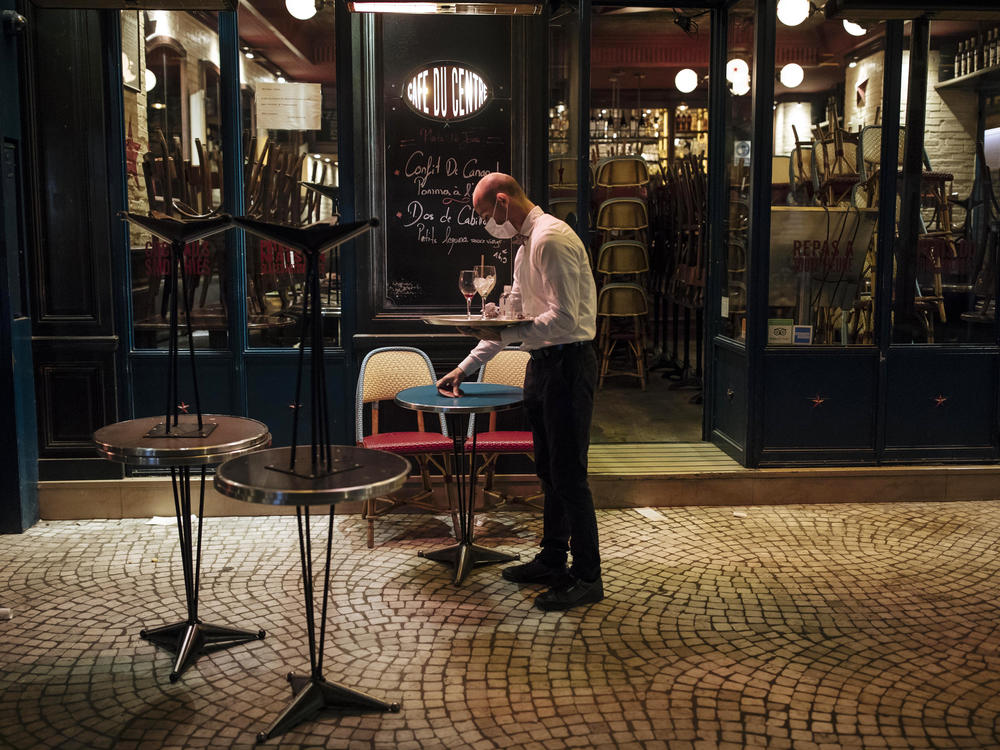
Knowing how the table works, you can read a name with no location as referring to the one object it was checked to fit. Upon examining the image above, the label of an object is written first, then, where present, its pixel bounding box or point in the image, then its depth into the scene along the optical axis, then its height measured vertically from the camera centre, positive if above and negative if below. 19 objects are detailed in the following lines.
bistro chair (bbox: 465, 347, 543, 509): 5.40 -0.82
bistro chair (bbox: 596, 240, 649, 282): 9.18 +0.29
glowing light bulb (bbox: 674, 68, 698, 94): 11.40 +2.42
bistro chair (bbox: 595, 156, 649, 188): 9.15 +1.09
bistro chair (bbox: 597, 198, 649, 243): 9.18 +0.70
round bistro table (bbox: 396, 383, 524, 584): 4.59 -0.56
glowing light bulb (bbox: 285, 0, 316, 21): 5.90 +1.71
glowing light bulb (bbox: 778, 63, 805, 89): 6.23 +1.34
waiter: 4.34 -0.26
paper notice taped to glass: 5.97 +1.15
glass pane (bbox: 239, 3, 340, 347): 5.92 +0.86
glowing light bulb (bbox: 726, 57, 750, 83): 6.48 +1.46
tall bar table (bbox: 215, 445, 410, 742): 2.95 -0.58
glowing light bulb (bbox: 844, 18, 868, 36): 6.31 +1.65
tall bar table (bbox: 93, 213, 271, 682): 3.52 -0.54
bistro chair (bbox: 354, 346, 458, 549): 5.42 -0.69
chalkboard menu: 5.87 +0.89
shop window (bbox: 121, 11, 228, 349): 5.91 +0.91
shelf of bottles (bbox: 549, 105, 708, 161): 12.38 +2.11
